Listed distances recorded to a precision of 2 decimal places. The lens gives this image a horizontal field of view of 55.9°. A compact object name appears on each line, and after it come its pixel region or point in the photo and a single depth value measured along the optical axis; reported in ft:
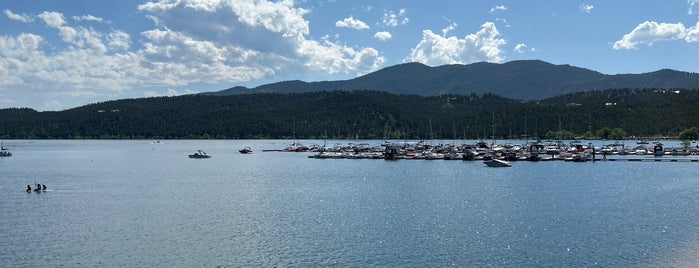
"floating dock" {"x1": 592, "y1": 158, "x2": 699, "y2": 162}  403.24
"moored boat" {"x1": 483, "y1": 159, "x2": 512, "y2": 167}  368.09
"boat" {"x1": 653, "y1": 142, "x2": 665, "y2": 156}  456.86
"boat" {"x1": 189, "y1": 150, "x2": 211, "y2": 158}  509.92
